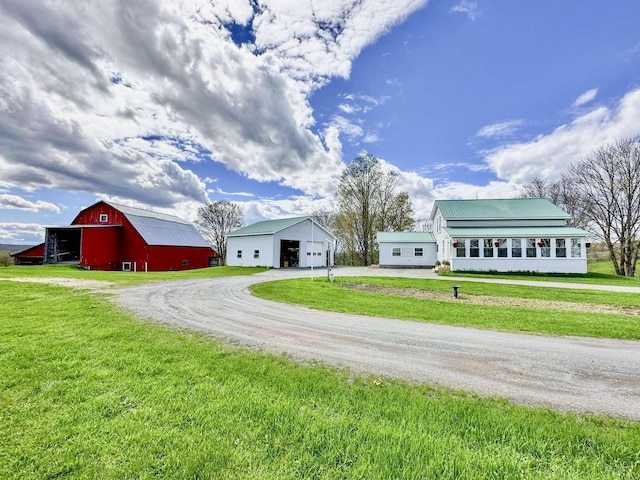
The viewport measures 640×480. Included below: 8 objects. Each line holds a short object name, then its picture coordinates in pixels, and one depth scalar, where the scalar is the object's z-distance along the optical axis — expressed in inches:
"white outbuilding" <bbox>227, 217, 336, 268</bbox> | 1128.2
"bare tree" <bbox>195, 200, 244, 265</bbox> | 1939.0
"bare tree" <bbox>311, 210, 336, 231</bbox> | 1747.0
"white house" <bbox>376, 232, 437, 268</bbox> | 1169.4
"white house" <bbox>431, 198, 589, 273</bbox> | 886.4
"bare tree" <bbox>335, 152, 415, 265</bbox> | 1517.0
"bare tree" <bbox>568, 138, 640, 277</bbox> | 1045.2
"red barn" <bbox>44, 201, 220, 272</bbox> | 1090.7
